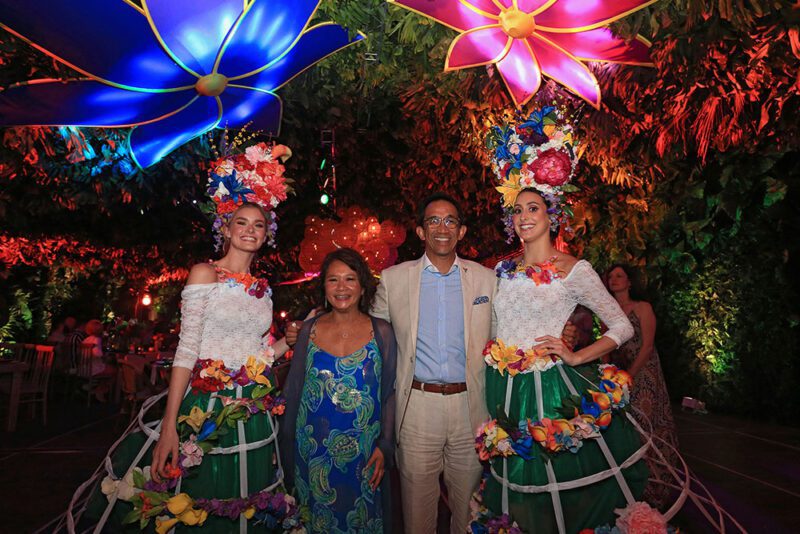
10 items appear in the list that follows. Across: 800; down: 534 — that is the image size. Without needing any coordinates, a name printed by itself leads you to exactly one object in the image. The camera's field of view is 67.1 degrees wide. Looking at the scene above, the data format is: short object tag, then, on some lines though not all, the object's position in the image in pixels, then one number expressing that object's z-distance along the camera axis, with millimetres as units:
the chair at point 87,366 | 10523
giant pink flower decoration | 3160
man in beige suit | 3293
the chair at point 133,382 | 8234
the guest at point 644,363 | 4863
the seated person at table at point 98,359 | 10766
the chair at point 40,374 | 8867
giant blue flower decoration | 2773
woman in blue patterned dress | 3037
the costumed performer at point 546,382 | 2660
